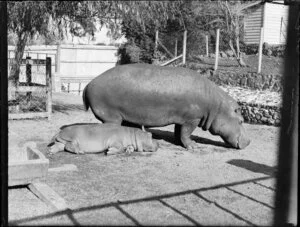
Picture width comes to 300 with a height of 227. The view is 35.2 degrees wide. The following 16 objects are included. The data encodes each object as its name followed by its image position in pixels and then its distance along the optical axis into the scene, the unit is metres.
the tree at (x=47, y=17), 9.81
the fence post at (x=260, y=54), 14.48
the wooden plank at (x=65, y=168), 6.98
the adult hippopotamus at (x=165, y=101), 8.77
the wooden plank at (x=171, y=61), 17.92
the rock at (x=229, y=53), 19.62
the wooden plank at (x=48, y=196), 5.31
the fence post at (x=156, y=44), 19.81
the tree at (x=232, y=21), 17.30
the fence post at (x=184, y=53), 16.80
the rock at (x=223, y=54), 19.52
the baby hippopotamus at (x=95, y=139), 8.11
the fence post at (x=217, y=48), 15.51
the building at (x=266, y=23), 22.16
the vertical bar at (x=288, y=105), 2.69
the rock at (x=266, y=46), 19.85
